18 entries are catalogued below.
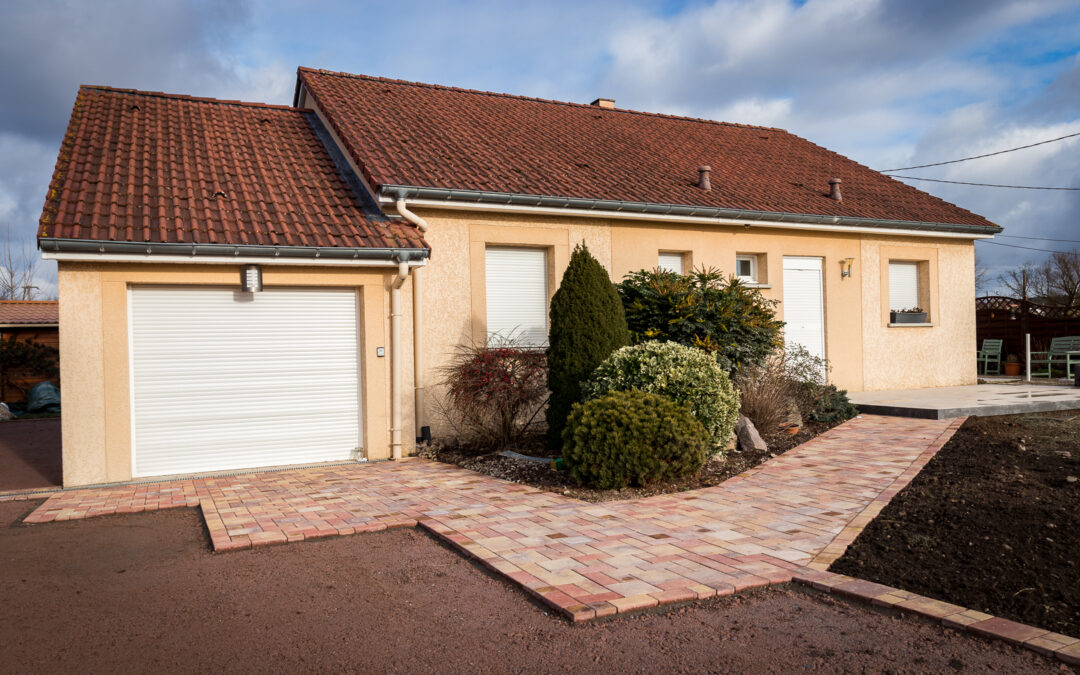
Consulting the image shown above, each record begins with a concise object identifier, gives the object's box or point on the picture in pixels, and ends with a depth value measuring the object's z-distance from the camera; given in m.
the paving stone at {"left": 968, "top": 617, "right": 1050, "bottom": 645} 3.58
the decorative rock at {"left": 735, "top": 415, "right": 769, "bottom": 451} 9.10
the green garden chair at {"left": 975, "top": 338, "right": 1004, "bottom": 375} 19.42
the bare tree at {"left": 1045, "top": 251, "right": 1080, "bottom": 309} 25.67
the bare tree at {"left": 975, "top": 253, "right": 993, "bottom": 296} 35.44
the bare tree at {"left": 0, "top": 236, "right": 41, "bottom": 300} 36.72
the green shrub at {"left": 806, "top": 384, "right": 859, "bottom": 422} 11.09
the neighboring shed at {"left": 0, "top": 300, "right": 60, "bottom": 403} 20.56
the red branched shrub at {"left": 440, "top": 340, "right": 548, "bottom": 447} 9.50
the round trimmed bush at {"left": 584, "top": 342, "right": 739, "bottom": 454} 8.16
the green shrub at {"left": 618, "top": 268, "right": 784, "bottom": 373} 9.80
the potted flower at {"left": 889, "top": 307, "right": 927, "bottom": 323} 14.60
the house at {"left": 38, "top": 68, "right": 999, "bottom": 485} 8.60
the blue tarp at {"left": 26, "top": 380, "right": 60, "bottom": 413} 19.48
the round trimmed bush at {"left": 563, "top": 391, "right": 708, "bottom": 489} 7.18
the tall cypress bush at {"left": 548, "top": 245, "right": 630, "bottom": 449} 9.03
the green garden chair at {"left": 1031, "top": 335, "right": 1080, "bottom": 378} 16.89
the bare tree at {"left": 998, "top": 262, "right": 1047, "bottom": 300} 30.10
